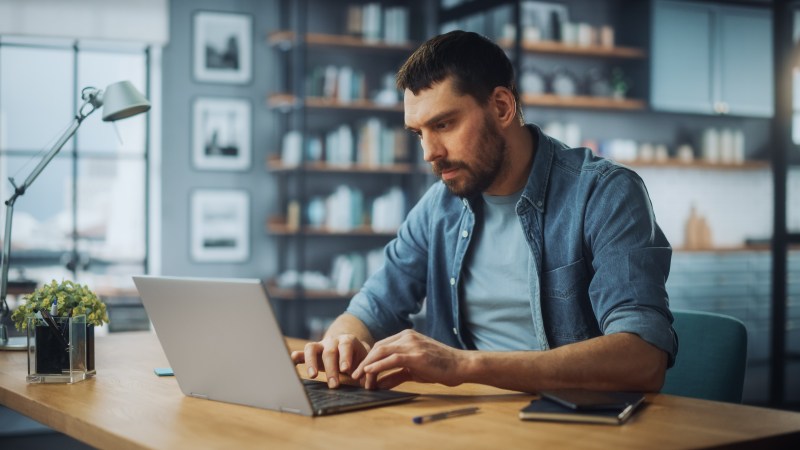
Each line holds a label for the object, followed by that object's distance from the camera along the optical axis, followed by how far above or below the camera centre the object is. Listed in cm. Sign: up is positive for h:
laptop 140 -18
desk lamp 245 +33
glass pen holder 184 -22
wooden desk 127 -27
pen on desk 138 -27
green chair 191 -25
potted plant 184 -16
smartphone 140 -25
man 161 -6
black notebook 136 -26
